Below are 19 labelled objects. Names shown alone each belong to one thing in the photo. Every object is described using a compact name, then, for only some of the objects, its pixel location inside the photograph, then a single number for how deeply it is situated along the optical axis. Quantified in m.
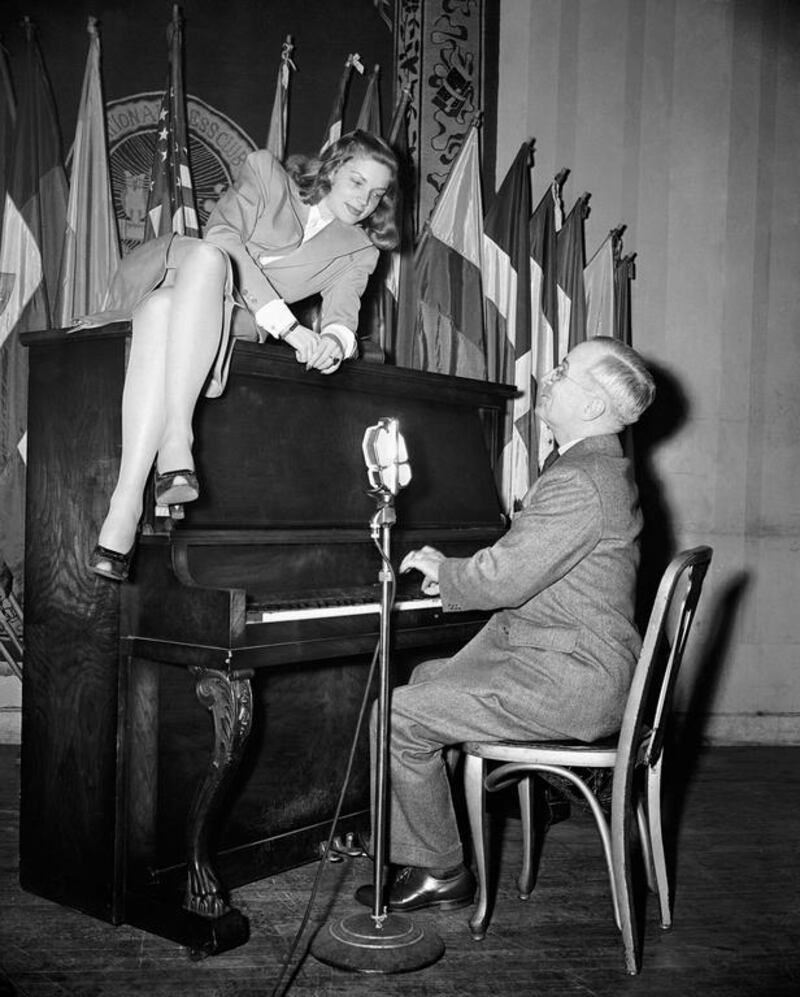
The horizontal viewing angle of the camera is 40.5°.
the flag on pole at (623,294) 5.63
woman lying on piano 2.75
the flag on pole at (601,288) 5.55
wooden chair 2.62
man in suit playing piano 2.74
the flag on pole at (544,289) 5.48
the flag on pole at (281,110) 5.05
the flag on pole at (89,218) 4.77
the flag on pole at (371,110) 5.16
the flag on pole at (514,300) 5.38
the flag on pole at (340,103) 5.15
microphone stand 2.46
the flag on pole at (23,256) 4.77
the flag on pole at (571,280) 5.54
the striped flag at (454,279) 5.21
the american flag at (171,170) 4.79
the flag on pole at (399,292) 5.20
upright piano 2.77
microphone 2.46
